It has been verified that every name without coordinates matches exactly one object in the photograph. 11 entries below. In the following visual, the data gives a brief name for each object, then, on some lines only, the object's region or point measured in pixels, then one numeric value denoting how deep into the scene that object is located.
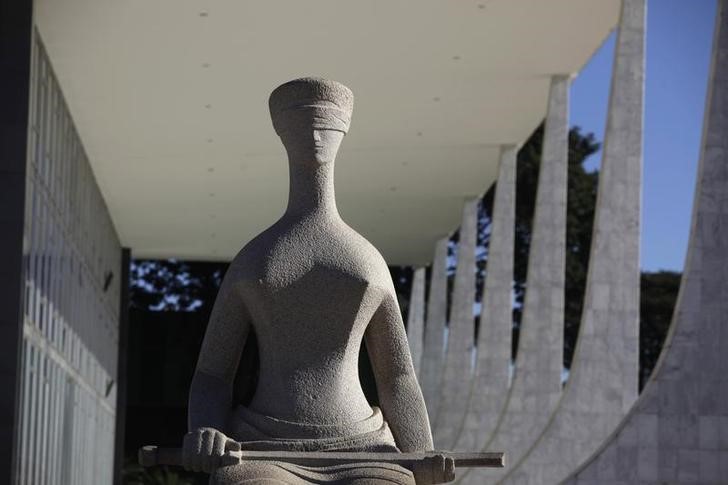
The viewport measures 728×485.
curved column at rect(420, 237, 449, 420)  43.59
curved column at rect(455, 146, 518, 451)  33.06
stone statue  6.36
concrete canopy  22.75
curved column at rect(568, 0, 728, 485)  16.75
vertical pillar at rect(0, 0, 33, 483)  19.38
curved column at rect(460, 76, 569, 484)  28.22
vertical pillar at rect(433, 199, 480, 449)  37.94
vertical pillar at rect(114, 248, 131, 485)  41.56
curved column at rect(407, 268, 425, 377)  47.97
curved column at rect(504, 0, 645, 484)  22.11
